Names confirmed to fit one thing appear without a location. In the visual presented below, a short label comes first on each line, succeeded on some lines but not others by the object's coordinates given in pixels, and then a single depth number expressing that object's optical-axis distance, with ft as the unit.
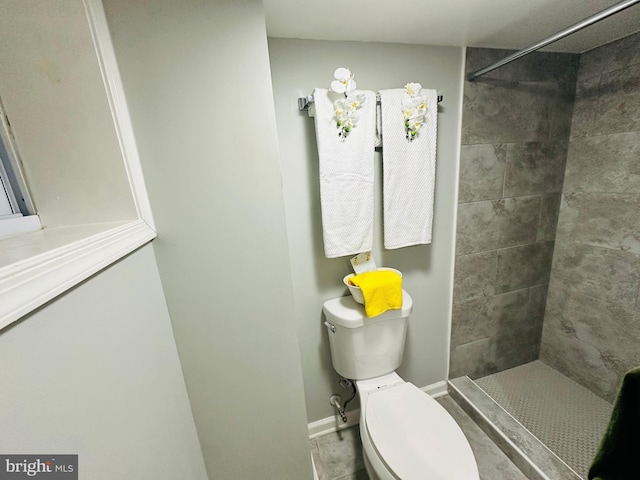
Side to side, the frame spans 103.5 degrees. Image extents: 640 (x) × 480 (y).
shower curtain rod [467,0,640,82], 2.31
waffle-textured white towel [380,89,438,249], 3.43
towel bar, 3.11
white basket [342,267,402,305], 3.56
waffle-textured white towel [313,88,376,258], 3.16
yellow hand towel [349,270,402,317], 3.45
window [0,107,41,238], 1.93
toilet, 2.66
